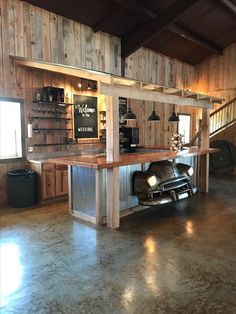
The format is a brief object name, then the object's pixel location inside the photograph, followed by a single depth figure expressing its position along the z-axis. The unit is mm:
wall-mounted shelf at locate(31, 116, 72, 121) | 5768
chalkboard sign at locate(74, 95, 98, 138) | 6671
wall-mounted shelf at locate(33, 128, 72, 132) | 5818
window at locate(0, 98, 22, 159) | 5410
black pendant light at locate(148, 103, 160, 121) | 6350
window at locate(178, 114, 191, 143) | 10483
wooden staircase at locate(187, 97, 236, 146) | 9211
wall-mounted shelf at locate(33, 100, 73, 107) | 5734
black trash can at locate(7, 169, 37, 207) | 5172
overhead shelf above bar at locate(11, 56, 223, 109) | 4012
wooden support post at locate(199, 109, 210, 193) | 6292
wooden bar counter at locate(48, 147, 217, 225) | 4125
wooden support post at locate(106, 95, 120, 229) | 4047
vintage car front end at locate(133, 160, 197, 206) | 4516
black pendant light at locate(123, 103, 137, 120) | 5945
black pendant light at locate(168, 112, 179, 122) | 6891
